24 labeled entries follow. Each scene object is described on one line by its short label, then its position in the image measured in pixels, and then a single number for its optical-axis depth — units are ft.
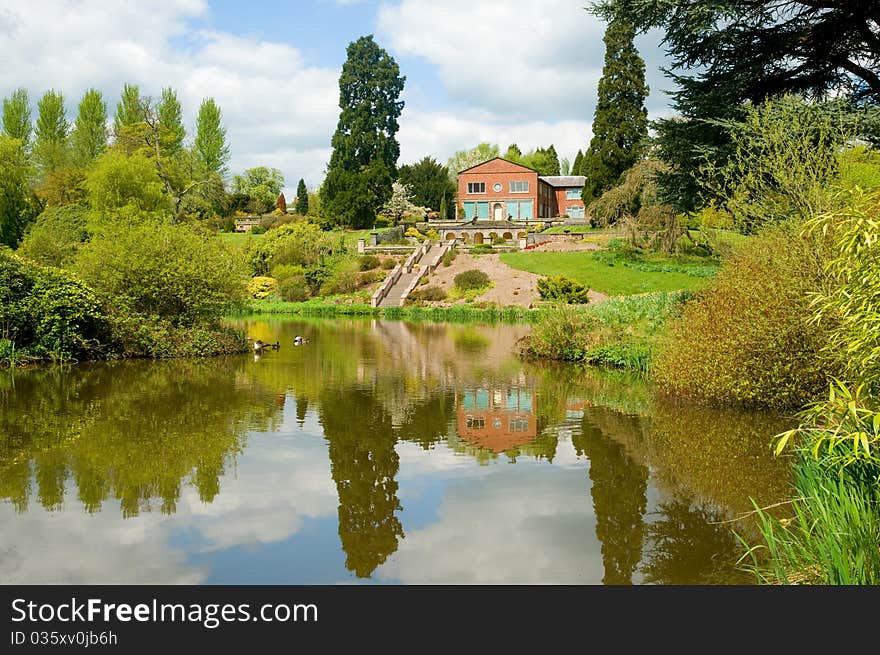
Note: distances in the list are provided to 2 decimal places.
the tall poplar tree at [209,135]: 225.56
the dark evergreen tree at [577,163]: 248.11
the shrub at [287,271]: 148.18
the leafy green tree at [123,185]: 140.56
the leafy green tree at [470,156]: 330.54
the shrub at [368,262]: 151.84
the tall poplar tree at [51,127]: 193.57
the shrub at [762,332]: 34.14
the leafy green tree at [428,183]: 243.60
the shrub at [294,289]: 141.08
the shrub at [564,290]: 115.44
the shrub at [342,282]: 142.20
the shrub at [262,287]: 146.72
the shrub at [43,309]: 54.49
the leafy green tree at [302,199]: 243.19
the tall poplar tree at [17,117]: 194.08
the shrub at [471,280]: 134.10
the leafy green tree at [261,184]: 252.01
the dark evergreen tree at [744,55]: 46.78
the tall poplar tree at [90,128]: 200.64
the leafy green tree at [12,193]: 144.56
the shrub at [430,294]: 130.72
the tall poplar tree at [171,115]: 208.03
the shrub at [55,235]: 125.70
